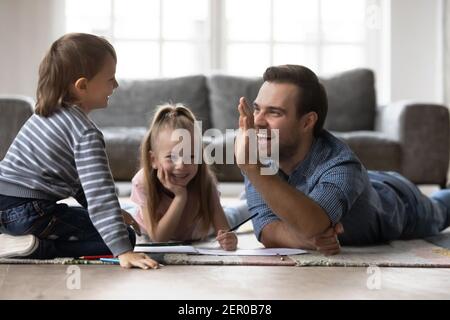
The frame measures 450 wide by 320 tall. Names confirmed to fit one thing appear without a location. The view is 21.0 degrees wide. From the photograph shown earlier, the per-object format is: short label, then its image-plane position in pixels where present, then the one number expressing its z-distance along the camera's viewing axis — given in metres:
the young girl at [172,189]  3.60
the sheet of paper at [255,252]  3.29
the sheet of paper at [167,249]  3.30
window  7.65
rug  3.12
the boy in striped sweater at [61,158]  3.02
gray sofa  5.70
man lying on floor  3.13
